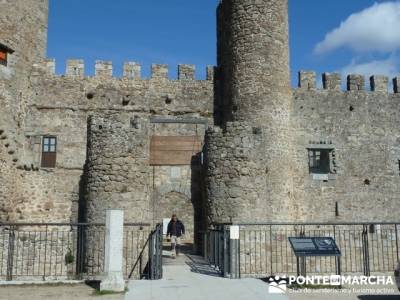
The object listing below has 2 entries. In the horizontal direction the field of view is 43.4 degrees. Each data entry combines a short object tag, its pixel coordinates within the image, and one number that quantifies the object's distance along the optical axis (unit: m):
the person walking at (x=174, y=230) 15.31
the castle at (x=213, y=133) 15.81
